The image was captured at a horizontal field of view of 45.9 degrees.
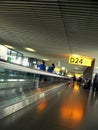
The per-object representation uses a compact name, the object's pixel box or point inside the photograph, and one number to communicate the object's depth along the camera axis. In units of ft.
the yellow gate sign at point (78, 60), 40.75
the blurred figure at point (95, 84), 40.69
